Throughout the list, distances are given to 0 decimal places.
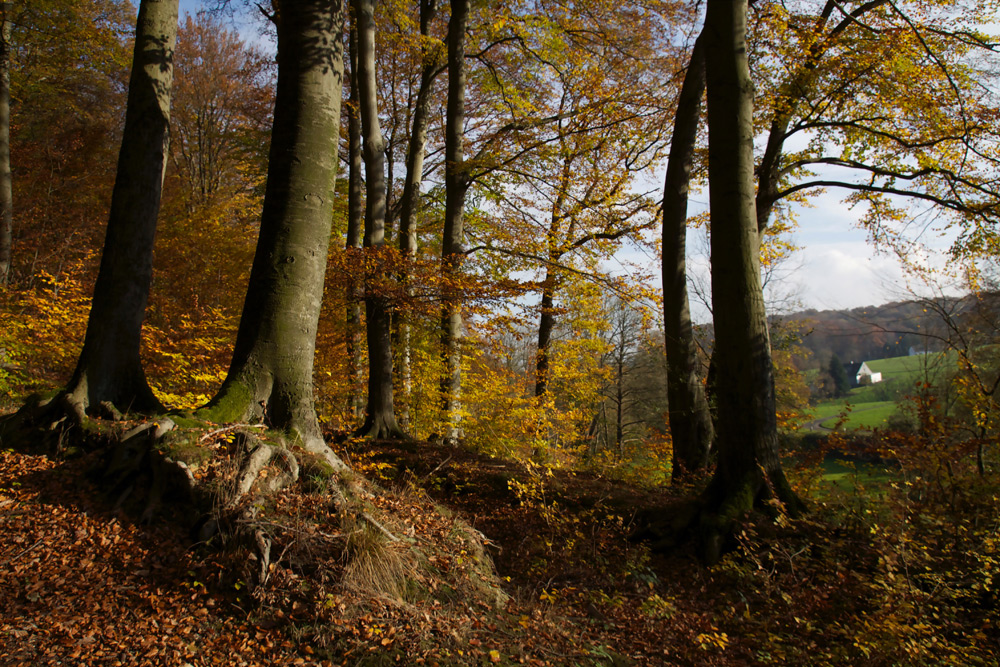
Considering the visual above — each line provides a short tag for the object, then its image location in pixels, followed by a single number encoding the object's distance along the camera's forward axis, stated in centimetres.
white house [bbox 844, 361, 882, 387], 4197
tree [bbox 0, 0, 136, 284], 1413
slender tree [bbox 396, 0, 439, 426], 1058
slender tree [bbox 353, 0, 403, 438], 866
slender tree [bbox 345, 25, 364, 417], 1015
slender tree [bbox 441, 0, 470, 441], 1047
